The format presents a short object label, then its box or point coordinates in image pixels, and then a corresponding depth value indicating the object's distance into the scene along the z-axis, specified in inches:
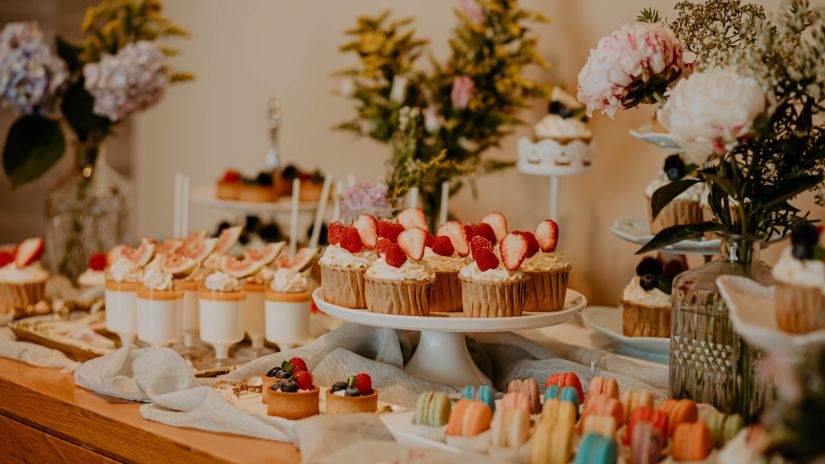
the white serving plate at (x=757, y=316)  43.7
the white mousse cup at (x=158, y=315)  77.2
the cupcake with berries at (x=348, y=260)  69.0
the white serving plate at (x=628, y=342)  77.3
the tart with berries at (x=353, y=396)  58.1
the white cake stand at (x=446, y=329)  63.5
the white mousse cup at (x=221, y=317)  75.8
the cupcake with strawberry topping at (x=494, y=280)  64.6
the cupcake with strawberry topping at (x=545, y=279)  68.7
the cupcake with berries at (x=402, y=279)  65.6
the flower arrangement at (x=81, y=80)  103.0
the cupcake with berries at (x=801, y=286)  44.4
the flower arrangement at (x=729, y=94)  48.6
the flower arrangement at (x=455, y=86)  99.4
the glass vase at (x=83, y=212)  109.4
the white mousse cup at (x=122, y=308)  80.7
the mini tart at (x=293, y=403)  59.2
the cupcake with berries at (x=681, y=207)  78.0
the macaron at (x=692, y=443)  47.3
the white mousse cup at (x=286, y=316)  75.9
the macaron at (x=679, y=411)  50.3
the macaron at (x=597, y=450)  45.8
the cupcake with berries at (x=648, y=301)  76.8
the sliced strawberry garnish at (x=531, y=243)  66.2
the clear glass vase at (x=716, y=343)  55.1
